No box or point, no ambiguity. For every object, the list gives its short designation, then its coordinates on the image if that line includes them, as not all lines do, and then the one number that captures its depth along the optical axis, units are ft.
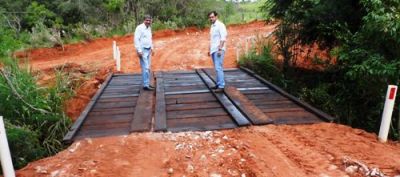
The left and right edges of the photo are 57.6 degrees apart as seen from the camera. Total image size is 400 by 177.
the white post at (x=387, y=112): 17.16
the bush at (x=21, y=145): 18.81
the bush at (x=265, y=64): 36.87
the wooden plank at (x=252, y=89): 27.99
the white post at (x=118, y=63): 40.45
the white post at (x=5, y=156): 13.05
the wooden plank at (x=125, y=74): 36.11
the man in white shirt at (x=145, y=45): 26.91
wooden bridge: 19.35
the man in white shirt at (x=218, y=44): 25.95
